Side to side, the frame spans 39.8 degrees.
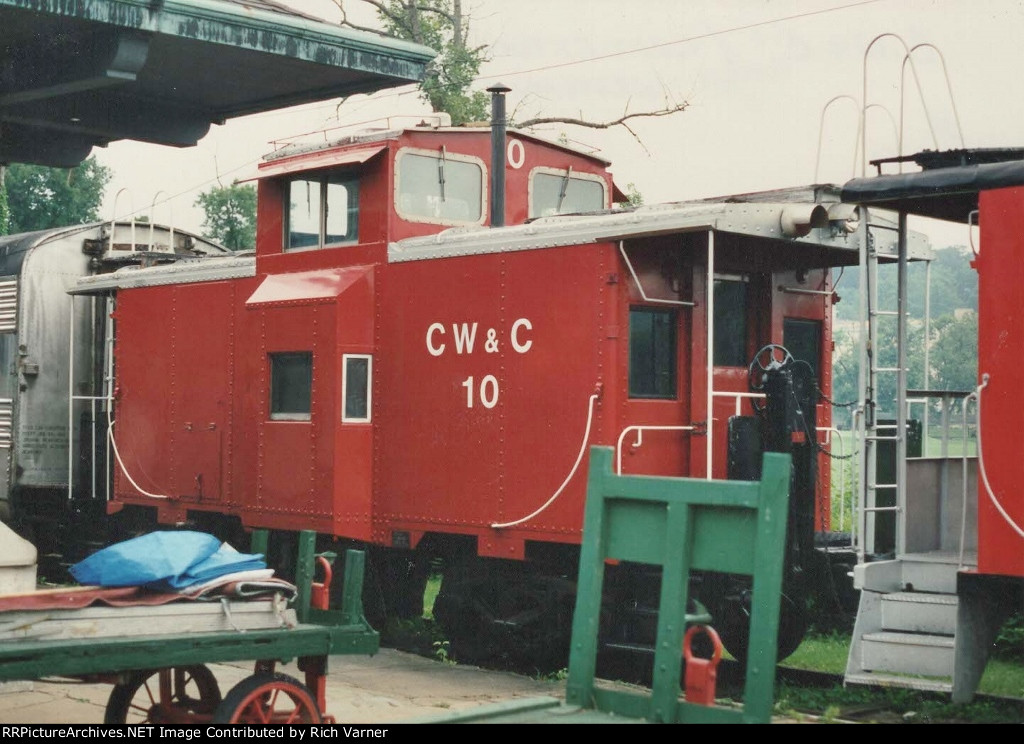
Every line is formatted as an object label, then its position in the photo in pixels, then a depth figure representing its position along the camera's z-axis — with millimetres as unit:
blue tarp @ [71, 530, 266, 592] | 6227
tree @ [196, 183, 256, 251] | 51625
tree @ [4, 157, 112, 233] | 52844
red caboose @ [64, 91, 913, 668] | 10391
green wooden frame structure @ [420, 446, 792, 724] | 4125
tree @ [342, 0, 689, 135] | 27219
